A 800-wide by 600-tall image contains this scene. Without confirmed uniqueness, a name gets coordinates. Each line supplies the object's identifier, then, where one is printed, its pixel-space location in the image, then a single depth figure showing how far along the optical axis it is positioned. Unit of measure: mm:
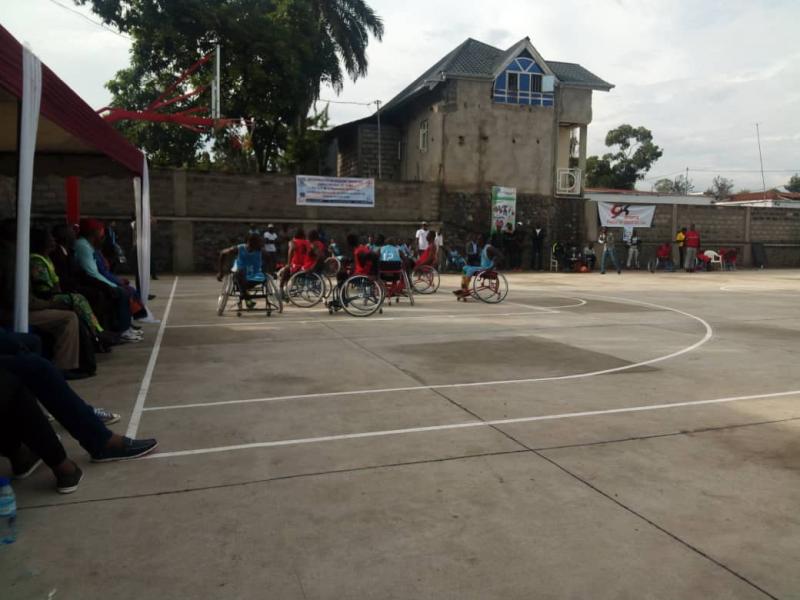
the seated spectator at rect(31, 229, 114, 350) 5748
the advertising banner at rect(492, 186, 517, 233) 25141
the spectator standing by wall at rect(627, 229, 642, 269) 25922
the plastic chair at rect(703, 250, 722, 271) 25925
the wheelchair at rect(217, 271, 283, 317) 10250
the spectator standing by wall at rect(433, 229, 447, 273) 23773
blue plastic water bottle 2879
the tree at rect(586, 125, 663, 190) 50062
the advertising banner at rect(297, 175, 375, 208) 22469
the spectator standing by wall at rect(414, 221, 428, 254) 18922
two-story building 24828
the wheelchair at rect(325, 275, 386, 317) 10594
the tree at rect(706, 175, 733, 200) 82988
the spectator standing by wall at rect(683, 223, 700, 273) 24297
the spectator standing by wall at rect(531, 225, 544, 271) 25164
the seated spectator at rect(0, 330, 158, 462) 3305
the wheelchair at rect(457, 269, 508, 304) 12812
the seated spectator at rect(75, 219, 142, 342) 7328
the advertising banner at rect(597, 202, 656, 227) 26078
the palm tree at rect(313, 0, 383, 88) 28484
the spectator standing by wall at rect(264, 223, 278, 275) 18500
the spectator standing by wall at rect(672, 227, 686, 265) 24705
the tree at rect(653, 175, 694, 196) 76125
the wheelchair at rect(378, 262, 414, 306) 11172
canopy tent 4332
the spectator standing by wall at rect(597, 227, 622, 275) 23622
